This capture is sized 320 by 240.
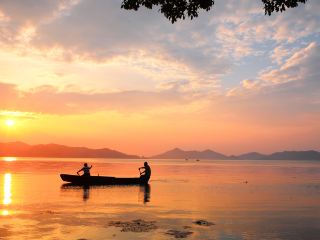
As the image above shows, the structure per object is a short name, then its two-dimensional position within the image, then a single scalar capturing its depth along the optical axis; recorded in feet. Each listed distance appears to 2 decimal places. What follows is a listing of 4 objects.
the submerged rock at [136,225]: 65.10
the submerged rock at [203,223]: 72.02
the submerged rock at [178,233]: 60.54
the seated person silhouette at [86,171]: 159.43
